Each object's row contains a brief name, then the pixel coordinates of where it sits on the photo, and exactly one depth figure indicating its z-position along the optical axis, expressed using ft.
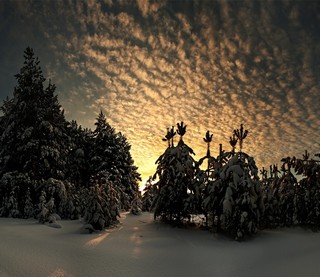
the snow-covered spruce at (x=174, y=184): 40.37
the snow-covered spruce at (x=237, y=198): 33.39
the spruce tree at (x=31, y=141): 53.01
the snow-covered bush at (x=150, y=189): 43.69
